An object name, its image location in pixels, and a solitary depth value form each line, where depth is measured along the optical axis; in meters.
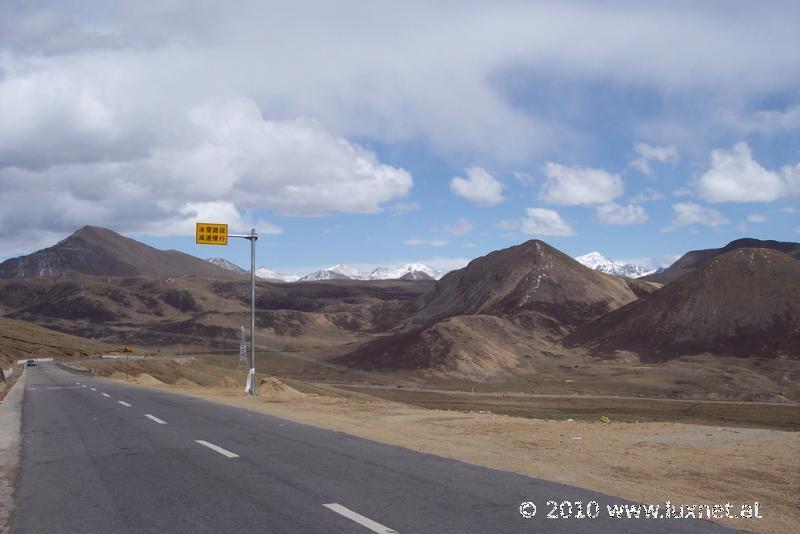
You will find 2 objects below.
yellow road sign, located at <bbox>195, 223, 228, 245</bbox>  29.16
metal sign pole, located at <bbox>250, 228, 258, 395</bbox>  32.84
